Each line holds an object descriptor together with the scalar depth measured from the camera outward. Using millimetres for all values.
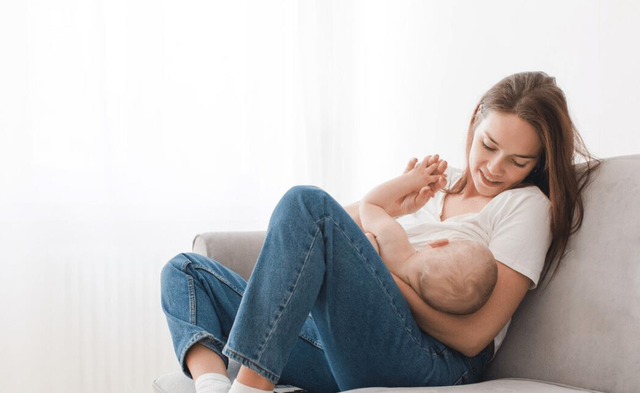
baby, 1226
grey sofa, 1156
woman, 1118
